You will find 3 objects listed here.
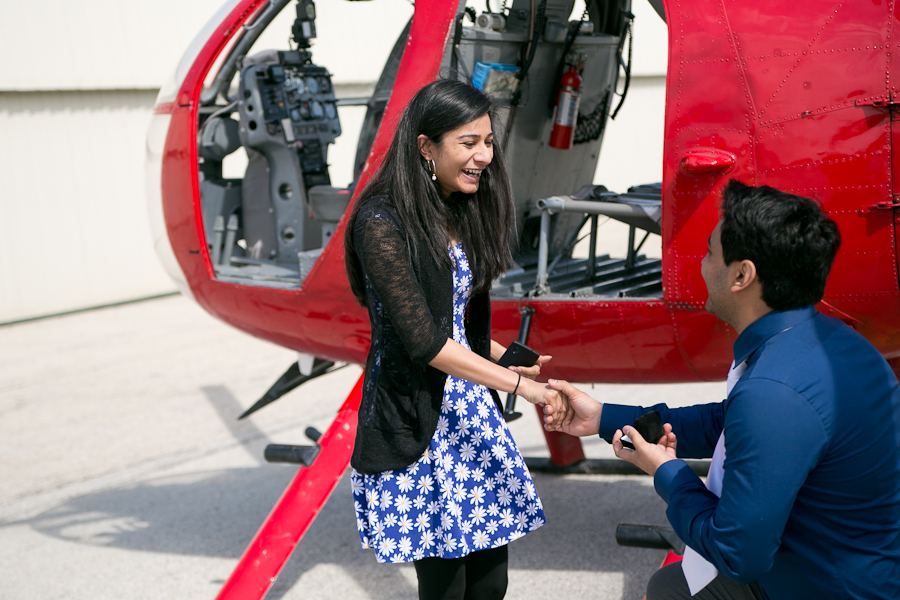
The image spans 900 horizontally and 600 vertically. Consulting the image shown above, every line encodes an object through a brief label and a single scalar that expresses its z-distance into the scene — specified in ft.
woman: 6.29
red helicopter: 7.58
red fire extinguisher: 11.30
